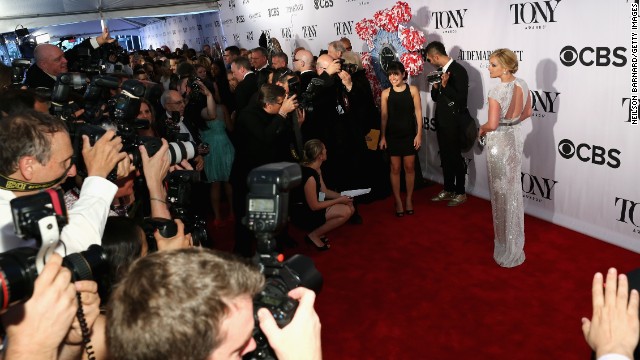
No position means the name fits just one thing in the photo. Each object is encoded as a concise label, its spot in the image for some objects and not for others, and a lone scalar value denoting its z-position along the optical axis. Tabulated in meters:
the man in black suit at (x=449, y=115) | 4.97
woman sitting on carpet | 4.25
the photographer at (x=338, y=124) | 5.23
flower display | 5.36
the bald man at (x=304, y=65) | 5.70
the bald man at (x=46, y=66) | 4.59
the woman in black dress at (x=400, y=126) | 4.85
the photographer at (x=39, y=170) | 1.75
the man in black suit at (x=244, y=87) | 5.56
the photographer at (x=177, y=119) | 3.88
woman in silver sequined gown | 3.69
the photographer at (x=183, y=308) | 0.93
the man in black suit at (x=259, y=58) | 6.25
